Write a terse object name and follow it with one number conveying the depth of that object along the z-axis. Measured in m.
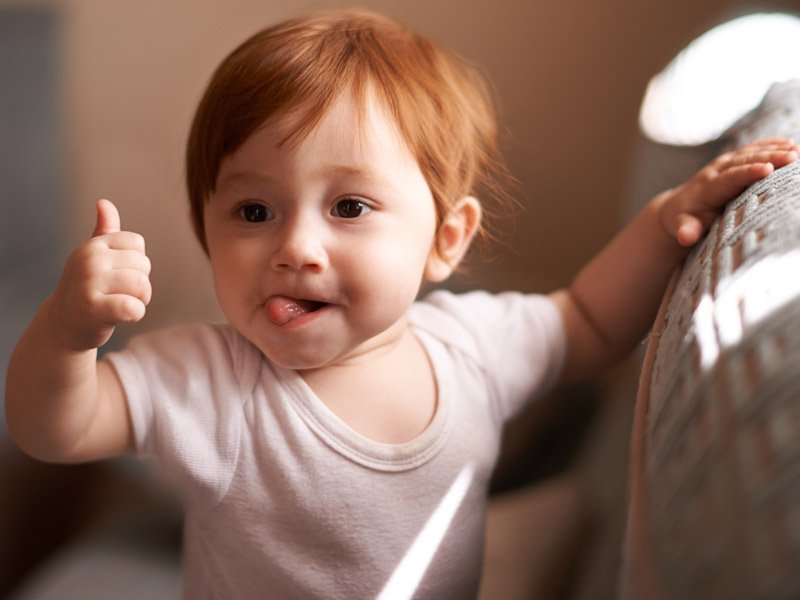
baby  0.54
